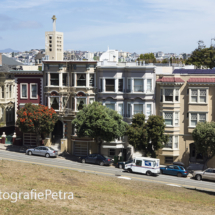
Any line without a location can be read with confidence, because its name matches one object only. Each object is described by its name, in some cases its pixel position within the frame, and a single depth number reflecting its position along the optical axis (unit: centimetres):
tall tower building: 8719
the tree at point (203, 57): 10288
